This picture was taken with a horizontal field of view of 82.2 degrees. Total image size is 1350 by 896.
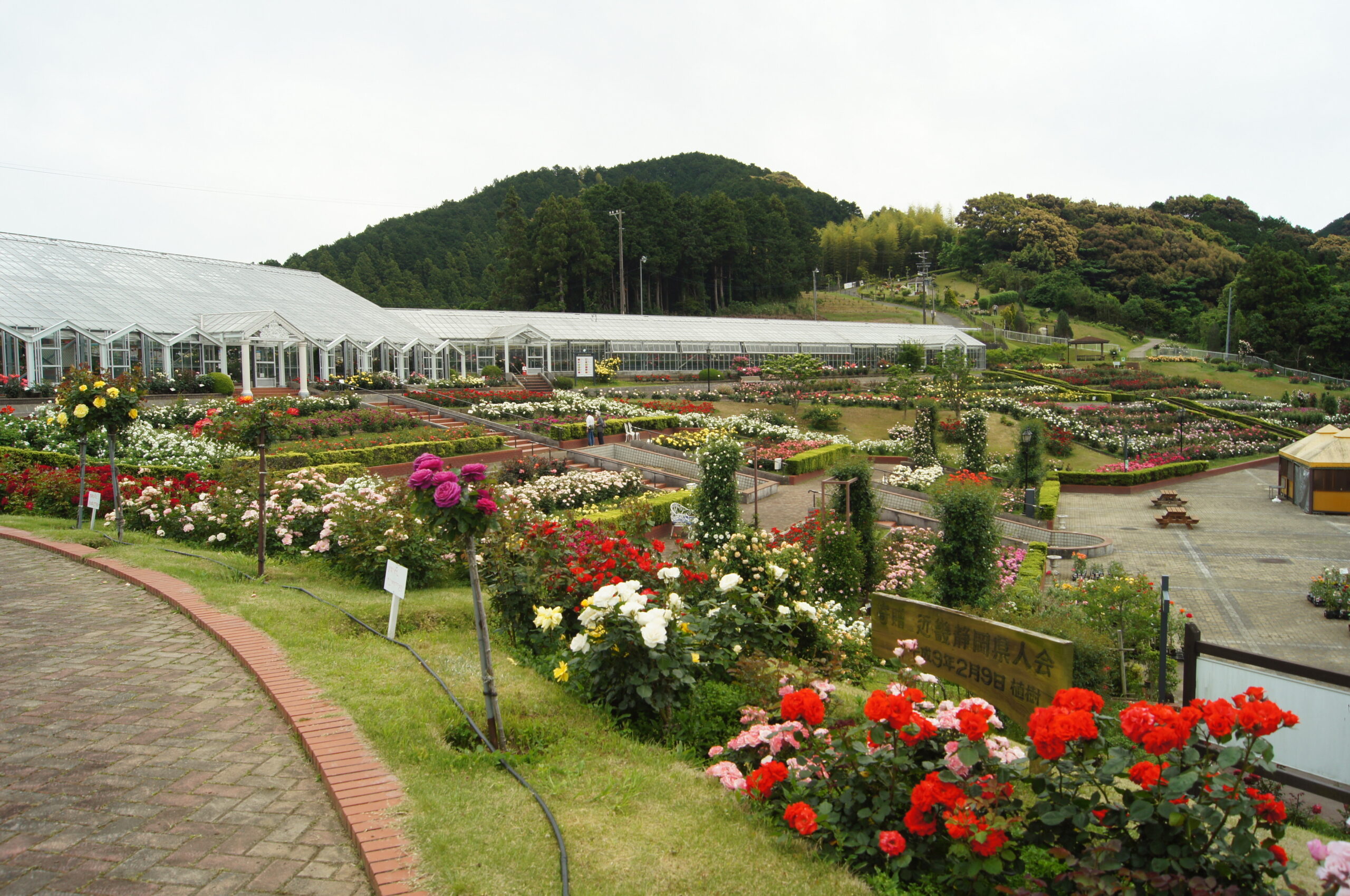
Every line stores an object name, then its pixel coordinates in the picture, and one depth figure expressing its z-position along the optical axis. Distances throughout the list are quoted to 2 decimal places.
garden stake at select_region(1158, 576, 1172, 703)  6.82
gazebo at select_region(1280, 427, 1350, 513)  19.61
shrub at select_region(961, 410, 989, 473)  21.02
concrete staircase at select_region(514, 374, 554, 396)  34.45
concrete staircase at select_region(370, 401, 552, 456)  21.55
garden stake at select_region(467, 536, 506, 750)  4.53
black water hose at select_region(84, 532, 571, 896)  3.27
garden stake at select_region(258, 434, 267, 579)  8.17
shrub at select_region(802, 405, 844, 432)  29.19
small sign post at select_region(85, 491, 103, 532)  9.65
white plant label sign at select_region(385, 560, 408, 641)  5.93
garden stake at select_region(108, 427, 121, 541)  9.59
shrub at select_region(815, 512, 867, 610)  10.34
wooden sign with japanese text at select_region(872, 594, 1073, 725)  4.58
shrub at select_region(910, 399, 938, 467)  22.67
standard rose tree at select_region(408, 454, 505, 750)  4.33
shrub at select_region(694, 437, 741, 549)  11.80
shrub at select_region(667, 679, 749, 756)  4.92
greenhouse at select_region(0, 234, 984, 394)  24.11
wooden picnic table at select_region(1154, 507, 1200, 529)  18.15
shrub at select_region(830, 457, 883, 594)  11.28
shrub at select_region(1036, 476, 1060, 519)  17.25
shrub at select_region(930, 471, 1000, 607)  10.20
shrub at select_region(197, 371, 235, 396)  24.70
